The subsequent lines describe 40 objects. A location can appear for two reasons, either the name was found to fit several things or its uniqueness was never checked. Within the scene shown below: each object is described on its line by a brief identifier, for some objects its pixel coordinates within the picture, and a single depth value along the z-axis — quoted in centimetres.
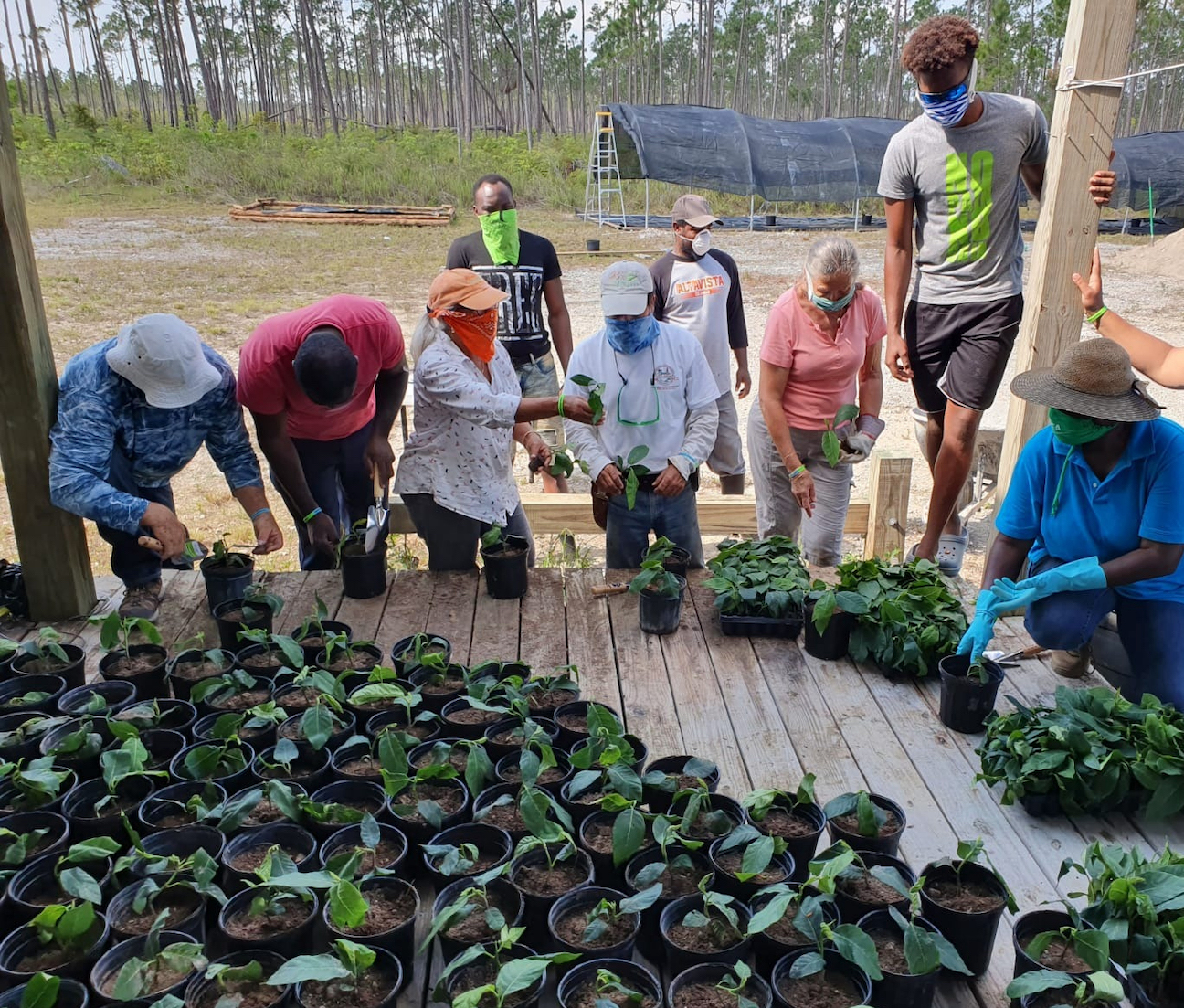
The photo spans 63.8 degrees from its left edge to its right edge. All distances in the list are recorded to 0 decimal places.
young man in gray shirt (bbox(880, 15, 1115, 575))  335
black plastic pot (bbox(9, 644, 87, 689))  280
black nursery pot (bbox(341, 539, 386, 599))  343
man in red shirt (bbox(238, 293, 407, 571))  307
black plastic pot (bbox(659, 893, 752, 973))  174
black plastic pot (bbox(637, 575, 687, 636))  319
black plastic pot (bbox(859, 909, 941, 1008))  167
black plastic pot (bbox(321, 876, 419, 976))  175
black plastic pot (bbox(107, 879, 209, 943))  180
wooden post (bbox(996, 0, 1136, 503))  294
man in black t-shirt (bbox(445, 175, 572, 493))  441
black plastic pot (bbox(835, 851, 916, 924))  186
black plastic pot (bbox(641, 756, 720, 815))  224
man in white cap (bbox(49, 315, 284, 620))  299
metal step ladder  1620
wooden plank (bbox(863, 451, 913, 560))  432
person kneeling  260
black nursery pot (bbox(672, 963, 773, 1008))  164
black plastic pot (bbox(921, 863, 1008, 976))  181
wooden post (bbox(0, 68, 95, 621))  300
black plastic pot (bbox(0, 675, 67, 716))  258
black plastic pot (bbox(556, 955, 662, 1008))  168
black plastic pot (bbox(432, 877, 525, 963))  187
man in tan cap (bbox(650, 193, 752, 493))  431
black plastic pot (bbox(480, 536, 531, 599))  338
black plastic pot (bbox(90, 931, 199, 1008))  164
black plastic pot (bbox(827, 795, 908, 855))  205
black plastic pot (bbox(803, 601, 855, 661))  305
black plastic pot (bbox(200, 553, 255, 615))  331
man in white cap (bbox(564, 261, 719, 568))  340
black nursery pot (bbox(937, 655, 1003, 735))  264
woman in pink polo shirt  358
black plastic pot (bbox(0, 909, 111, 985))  170
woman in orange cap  322
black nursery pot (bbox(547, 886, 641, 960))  175
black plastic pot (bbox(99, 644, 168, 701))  277
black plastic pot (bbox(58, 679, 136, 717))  259
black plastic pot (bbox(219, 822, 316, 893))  200
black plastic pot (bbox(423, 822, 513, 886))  208
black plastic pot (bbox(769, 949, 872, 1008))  167
